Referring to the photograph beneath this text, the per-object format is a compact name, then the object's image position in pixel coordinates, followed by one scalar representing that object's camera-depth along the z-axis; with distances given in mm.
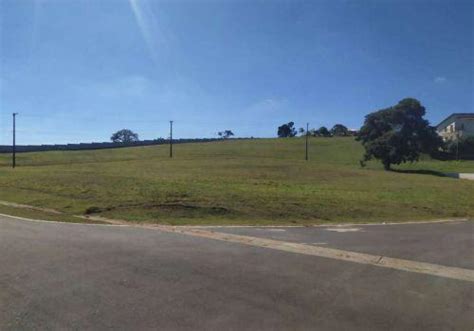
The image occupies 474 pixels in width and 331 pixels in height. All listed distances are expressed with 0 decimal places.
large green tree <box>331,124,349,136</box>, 178500
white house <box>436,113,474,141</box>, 109500
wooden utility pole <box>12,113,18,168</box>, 71838
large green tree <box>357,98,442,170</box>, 70500
